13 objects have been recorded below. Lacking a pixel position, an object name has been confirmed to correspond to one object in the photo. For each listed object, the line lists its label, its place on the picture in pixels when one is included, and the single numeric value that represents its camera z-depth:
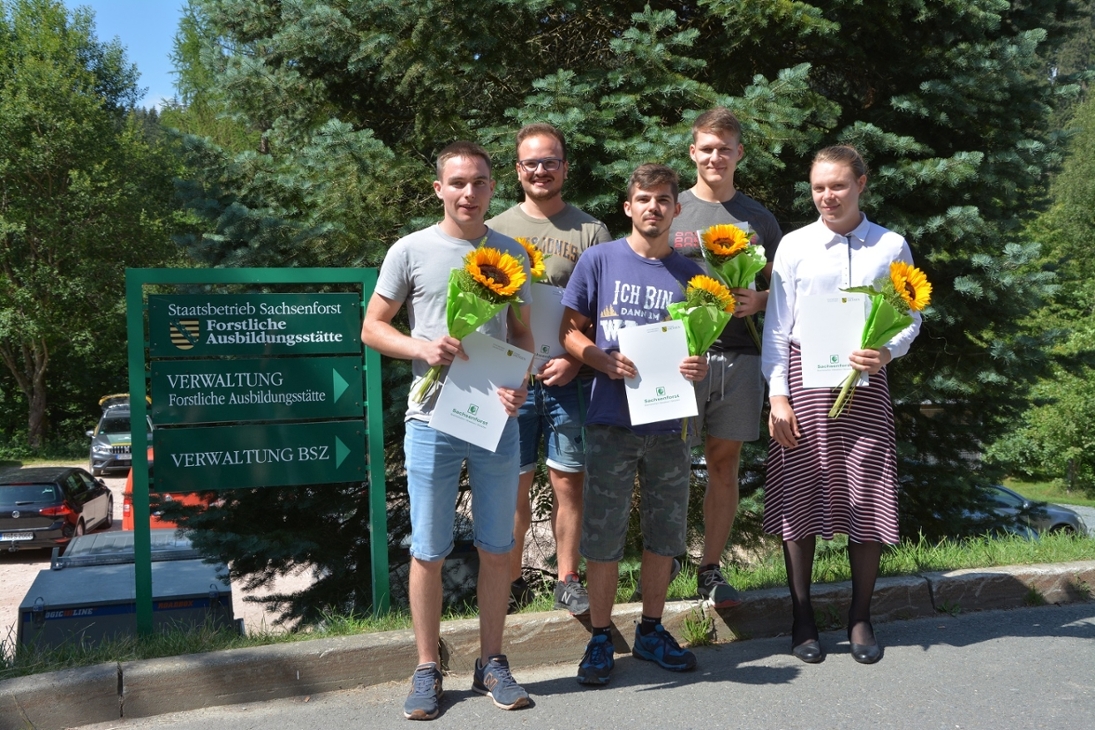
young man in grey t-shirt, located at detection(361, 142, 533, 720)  3.66
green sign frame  4.39
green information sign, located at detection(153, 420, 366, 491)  4.50
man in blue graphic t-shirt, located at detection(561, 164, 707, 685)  4.03
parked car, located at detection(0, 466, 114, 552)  18.53
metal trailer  7.29
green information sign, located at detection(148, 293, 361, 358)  4.55
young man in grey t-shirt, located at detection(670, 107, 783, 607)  4.43
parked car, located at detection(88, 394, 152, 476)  28.39
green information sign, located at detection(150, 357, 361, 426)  4.50
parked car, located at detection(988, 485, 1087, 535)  9.15
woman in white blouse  4.23
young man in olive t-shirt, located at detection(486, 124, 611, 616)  4.36
